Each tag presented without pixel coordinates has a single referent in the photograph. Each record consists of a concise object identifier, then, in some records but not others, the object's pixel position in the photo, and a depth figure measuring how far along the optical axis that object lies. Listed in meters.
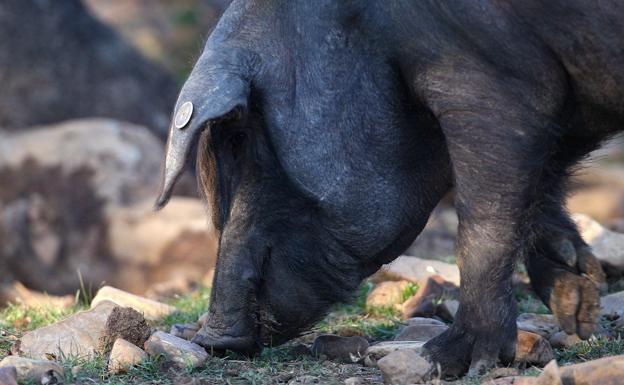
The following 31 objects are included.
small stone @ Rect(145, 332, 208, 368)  8.21
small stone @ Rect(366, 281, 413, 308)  10.72
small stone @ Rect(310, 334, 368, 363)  8.69
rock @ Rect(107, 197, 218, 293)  18.86
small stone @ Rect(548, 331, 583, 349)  8.82
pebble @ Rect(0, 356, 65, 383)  7.83
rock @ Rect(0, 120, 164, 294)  19.87
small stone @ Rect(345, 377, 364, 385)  7.70
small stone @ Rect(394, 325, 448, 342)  9.22
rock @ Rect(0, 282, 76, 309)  11.87
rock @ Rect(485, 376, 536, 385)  6.92
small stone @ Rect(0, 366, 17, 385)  7.38
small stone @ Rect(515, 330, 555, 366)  8.18
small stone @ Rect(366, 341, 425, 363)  8.57
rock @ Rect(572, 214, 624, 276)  11.17
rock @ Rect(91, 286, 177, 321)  10.64
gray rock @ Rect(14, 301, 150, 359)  8.59
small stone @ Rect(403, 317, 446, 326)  9.58
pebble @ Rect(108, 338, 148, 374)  8.17
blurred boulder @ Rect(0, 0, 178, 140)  23.12
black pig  7.69
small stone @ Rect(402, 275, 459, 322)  10.19
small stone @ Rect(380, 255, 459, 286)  11.15
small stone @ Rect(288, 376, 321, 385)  7.92
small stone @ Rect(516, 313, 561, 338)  9.30
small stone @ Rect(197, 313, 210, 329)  9.70
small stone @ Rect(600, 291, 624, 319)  9.72
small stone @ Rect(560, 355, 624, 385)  6.57
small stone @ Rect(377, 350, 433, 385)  7.62
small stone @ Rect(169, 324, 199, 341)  9.52
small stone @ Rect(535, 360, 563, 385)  6.66
